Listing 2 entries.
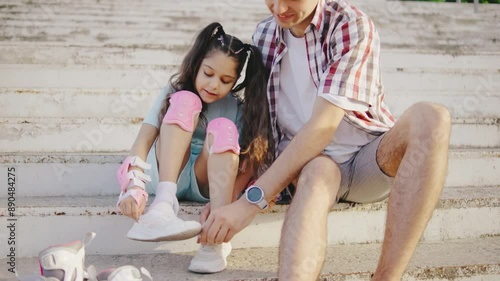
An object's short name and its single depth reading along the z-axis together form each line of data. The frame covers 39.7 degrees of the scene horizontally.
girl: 2.09
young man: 1.88
